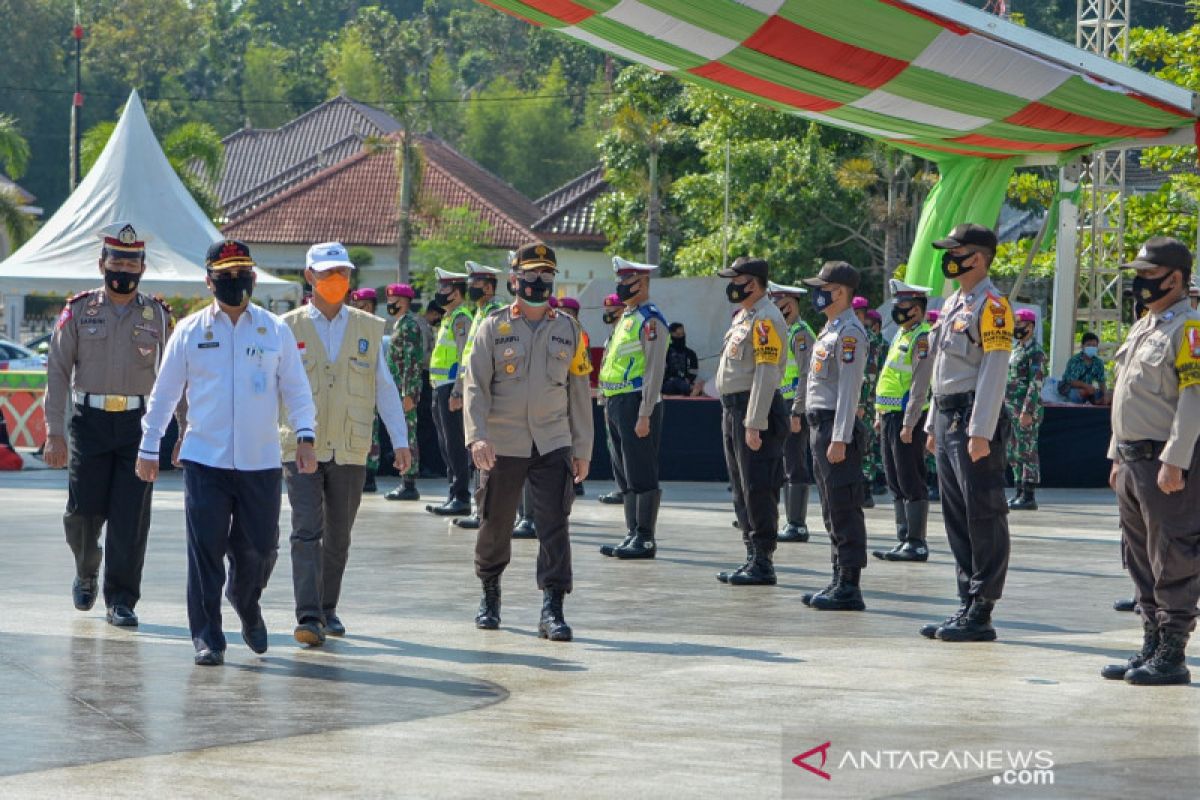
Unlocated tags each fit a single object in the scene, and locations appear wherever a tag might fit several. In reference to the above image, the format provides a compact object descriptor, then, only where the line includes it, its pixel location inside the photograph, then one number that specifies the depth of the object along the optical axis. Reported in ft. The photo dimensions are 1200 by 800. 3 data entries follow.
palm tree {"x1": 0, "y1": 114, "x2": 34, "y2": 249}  148.56
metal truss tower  87.86
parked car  112.68
